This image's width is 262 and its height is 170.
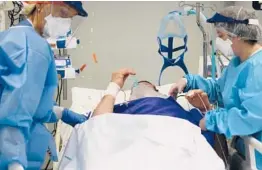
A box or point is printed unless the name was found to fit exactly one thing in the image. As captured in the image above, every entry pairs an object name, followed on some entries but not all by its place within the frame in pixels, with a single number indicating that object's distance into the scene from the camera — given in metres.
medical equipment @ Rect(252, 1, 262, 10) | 2.51
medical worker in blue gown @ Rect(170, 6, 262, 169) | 1.53
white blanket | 1.31
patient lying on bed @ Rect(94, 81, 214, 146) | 1.77
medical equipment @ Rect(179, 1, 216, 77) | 2.32
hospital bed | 2.36
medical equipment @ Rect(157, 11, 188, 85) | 2.75
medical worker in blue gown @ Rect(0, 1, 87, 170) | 1.29
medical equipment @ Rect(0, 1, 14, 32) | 2.17
